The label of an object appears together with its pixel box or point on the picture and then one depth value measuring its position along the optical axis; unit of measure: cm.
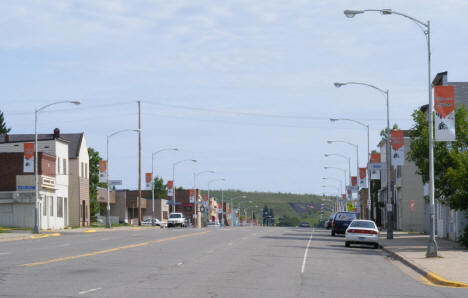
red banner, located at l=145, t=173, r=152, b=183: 9494
